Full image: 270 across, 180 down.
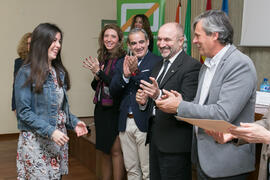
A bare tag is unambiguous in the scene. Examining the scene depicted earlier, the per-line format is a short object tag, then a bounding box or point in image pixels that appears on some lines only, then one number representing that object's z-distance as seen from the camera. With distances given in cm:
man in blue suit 213
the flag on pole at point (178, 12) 413
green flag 397
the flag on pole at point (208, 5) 376
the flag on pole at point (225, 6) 357
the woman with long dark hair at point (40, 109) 155
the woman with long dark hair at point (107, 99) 238
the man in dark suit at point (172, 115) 170
